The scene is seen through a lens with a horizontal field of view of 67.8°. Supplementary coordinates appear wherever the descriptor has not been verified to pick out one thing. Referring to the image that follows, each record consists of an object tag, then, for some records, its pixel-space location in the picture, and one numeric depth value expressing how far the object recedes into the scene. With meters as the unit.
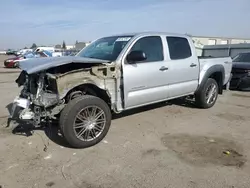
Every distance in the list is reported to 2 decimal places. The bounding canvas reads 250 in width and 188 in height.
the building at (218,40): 28.57
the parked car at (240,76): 6.88
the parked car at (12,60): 16.79
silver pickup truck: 2.96
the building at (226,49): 14.98
